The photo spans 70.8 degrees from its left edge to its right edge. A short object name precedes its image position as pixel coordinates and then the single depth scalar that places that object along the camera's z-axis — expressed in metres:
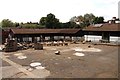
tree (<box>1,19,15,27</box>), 36.91
